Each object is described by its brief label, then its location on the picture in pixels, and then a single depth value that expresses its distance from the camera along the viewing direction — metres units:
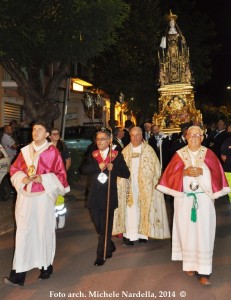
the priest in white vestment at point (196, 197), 5.14
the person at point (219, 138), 12.28
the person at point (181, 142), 9.34
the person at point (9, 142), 11.92
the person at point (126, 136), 12.49
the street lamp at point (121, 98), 22.94
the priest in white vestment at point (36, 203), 5.09
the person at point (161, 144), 10.85
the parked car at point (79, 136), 19.25
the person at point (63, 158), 7.91
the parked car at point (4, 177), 10.34
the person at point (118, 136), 10.11
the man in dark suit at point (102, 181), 5.90
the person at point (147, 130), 13.03
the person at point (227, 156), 9.09
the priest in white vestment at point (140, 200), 7.00
